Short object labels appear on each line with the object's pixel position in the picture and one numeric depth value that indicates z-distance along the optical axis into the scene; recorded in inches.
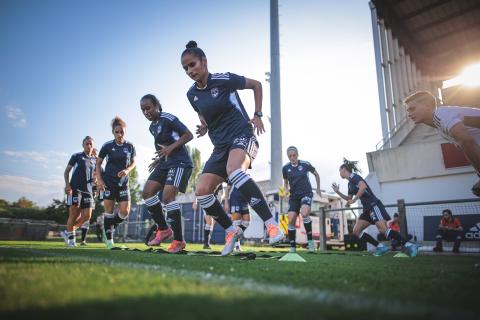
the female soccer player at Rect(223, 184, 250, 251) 322.7
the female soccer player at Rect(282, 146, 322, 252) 305.7
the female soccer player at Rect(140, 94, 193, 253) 187.6
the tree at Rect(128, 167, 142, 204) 1742.1
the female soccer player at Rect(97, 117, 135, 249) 237.1
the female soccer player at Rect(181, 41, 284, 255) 145.1
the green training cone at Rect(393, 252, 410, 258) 212.0
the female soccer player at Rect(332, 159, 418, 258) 238.7
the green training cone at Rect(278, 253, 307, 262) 131.6
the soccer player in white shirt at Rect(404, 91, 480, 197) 115.8
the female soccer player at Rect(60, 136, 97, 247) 297.3
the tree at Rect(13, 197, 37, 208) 1422.2
